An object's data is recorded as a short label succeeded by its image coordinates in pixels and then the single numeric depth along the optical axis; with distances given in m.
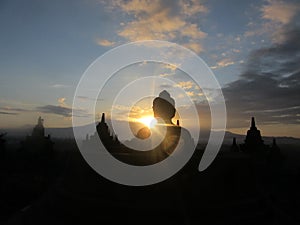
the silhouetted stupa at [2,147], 37.61
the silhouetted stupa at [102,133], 32.44
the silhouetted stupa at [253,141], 33.88
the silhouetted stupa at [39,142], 40.78
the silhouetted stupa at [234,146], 39.05
